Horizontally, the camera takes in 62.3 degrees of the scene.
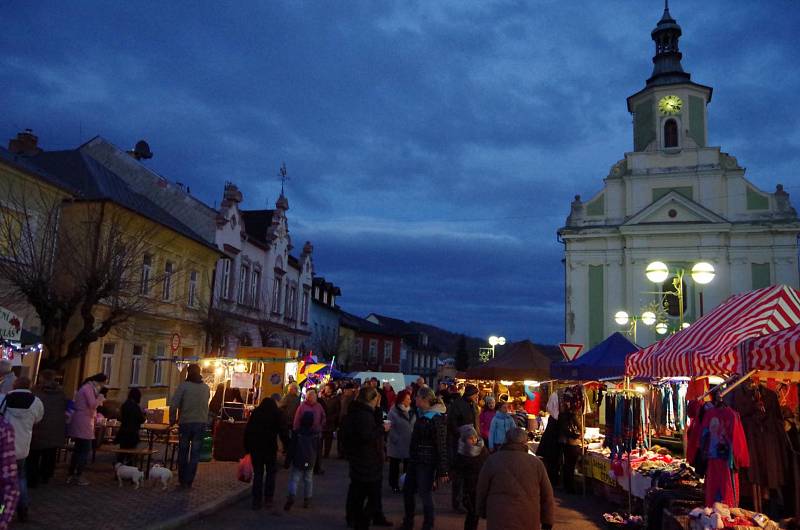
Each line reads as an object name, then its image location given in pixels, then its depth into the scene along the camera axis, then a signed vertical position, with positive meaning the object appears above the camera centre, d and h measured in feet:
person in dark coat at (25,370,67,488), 31.99 -2.71
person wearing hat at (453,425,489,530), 29.32 -3.68
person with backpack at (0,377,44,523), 24.97 -2.02
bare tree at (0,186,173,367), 46.52 +7.47
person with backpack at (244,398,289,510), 31.86 -3.10
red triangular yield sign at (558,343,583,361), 61.09 +2.72
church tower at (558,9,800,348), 131.44 +32.14
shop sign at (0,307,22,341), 32.73 +1.66
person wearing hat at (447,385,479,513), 34.60 -2.35
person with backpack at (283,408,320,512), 32.22 -3.90
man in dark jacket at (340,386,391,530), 27.22 -3.47
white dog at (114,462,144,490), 35.50 -5.86
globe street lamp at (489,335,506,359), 102.79 +5.72
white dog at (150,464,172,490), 35.27 -5.76
